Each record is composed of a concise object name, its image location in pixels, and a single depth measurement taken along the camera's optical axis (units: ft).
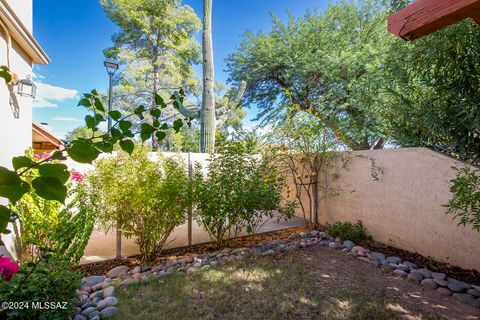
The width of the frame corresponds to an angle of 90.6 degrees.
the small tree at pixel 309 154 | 14.55
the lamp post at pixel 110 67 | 17.70
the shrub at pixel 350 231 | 12.60
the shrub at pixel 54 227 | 8.21
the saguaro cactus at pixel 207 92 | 20.06
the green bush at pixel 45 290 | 5.16
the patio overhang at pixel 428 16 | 3.54
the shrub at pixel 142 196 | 9.55
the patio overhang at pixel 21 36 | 7.73
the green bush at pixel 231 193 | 11.33
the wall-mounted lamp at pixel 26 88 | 8.93
